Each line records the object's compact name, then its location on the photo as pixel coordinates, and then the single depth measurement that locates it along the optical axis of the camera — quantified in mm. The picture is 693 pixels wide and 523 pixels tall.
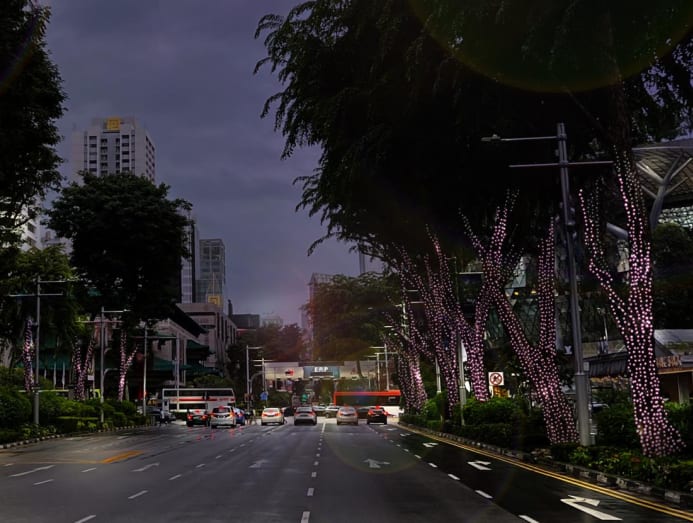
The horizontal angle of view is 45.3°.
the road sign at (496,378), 38112
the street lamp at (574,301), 23672
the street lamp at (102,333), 60119
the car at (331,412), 100875
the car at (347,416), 71750
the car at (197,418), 75750
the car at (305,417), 73375
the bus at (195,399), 92562
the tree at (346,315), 105812
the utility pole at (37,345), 46803
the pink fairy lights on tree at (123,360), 66250
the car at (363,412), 91562
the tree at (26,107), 26938
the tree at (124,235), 61875
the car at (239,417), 77769
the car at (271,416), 78062
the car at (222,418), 69750
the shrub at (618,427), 22609
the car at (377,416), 76088
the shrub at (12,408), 44844
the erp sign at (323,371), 113250
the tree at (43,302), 51562
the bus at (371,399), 103812
